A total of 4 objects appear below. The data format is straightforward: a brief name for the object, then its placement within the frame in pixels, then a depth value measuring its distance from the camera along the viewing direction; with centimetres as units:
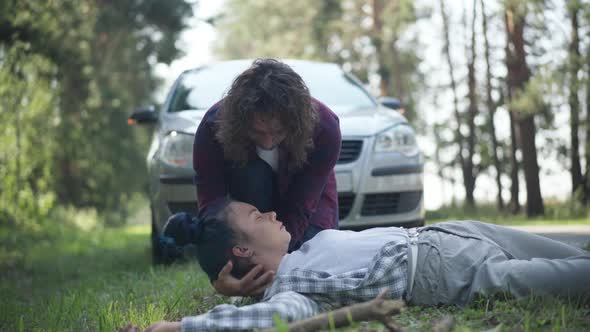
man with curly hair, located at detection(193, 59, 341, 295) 319
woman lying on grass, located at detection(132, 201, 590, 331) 297
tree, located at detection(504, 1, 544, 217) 1311
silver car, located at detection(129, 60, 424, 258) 566
